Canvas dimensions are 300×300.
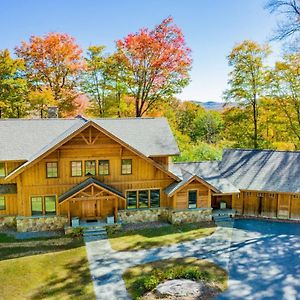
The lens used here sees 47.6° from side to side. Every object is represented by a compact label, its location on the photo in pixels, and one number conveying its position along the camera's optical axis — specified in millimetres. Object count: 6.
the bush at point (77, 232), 21266
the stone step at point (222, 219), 24125
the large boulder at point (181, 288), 14298
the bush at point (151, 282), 14906
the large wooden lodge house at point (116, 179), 21766
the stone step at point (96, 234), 21391
